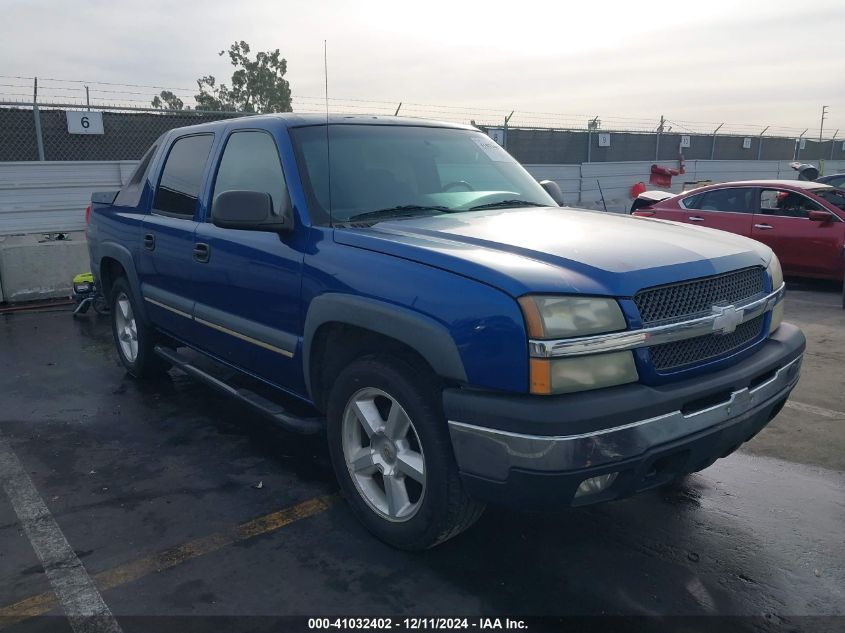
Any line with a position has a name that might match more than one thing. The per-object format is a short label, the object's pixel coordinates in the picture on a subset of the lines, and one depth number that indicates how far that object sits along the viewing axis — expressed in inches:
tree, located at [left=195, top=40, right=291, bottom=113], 1768.0
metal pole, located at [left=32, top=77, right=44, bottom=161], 438.3
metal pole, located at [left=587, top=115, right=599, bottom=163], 738.7
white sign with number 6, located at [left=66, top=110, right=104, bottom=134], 510.8
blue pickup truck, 98.7
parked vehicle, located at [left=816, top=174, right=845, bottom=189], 480.1
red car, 359.9
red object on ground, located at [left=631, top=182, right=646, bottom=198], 721.8
